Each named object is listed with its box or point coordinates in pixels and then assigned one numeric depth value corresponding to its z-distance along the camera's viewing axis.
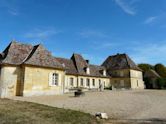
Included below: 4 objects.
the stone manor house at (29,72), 13.01
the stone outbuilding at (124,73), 28.78
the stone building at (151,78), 31.77
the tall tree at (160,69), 41.87
